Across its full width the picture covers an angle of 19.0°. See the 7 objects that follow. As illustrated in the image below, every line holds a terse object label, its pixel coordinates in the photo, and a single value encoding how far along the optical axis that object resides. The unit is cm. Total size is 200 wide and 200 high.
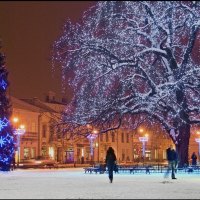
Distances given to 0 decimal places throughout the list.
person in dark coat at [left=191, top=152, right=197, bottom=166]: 5178
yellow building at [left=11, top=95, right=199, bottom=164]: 8644
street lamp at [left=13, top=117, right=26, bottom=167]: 6144
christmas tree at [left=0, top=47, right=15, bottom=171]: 5278
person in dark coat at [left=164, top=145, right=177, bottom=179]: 3356
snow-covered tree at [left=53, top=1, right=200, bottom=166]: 4062
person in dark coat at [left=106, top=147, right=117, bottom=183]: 3117
